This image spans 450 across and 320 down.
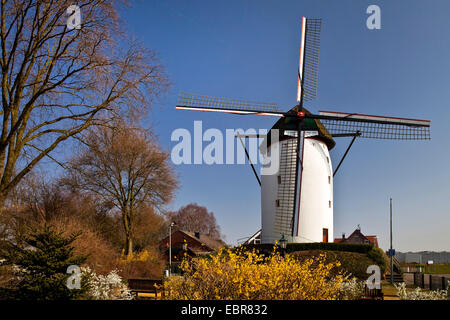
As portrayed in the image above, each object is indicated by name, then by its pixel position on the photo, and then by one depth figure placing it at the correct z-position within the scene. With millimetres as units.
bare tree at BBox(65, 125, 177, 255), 27172
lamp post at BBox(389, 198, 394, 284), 26323
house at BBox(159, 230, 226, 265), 46344
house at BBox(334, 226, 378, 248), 60131
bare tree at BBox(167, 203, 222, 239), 69438
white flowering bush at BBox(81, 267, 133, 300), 10427
